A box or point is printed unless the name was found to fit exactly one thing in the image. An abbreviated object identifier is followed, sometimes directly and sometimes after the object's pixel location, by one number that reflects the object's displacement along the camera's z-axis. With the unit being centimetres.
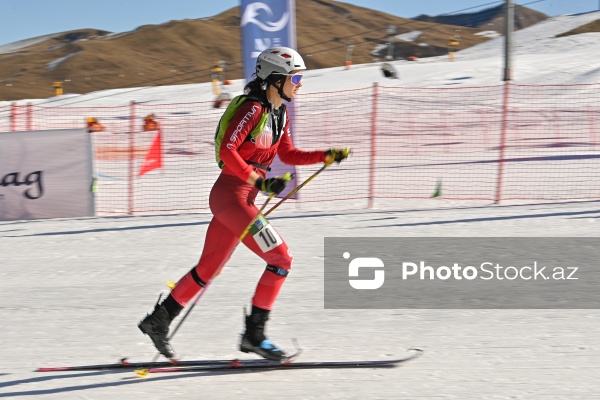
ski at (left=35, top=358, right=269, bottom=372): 972
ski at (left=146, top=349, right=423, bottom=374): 959
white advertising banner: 2325
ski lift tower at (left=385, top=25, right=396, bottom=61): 15794
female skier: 920
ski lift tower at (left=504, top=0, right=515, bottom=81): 4600
